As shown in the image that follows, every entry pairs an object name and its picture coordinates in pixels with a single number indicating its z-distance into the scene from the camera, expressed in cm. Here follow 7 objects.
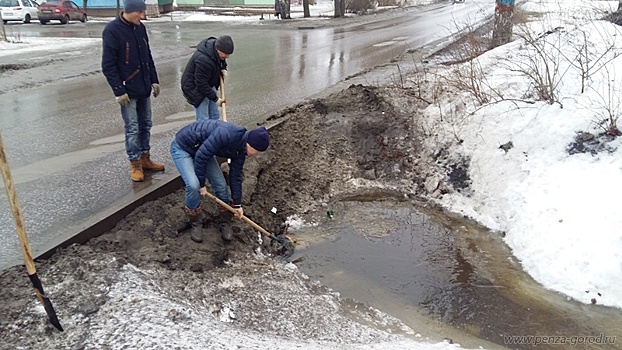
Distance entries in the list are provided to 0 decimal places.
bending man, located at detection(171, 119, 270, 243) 425
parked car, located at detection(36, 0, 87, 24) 2522
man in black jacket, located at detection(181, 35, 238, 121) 538
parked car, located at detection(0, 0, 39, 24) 2469
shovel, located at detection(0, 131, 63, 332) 290
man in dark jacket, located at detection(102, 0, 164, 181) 475
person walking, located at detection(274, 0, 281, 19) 2818
